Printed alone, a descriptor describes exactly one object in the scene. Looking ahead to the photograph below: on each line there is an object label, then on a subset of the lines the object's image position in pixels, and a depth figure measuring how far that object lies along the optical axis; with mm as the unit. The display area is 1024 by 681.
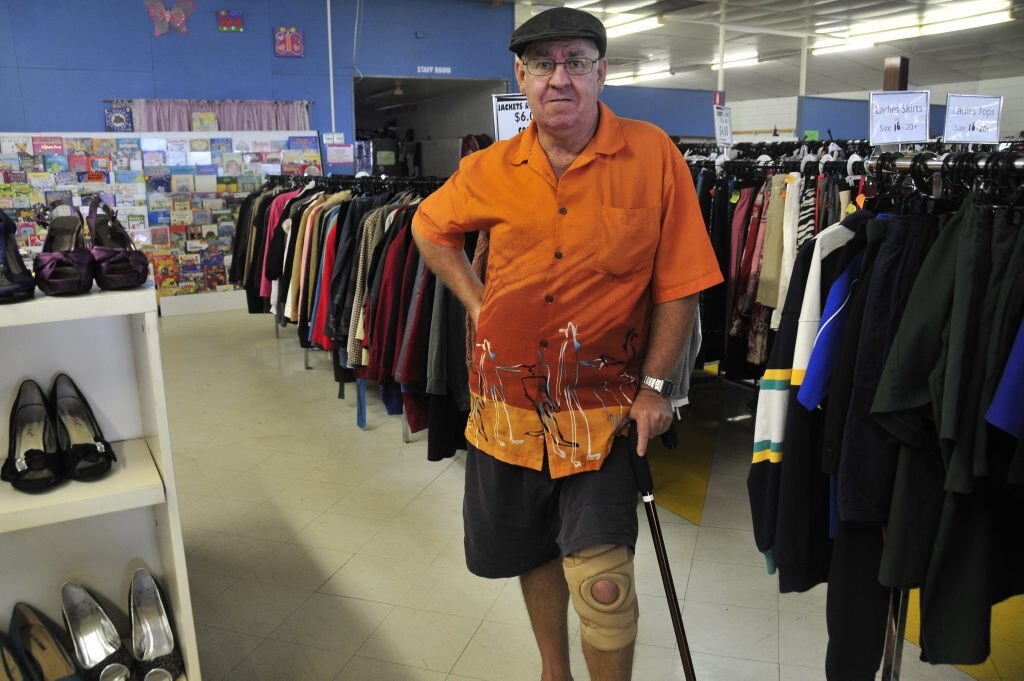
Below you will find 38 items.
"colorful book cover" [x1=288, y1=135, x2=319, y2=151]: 7875
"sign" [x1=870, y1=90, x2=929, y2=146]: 3717
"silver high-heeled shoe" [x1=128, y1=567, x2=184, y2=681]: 1625
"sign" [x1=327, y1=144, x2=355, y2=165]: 6254
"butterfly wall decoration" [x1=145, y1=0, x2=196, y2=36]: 7371
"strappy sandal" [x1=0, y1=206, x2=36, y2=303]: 1337
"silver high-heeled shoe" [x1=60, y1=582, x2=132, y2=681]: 1610
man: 1738
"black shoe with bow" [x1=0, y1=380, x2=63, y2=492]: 1478
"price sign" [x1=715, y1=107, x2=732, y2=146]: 4926
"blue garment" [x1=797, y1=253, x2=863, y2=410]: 1845
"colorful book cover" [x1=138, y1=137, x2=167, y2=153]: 7199
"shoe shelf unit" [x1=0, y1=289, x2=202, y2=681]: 1451
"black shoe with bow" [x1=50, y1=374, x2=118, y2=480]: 1530
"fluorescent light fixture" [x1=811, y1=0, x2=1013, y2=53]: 9656
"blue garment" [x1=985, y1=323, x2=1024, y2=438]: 1515
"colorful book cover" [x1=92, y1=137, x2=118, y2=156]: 7016
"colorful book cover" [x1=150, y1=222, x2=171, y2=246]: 7418
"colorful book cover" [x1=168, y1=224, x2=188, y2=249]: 7509
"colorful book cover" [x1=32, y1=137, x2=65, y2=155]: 6815
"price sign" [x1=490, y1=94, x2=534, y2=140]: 3215
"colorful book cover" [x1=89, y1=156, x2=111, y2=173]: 7018
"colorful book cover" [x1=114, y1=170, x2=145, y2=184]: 7148
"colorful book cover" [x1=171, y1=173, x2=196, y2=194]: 7391
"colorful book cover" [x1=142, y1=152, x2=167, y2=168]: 7230
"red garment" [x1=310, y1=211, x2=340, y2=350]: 4230
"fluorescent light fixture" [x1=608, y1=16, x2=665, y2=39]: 10256
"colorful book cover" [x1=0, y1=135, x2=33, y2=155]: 6705
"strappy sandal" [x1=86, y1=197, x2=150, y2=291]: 1461
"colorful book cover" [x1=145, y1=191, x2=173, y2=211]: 7336
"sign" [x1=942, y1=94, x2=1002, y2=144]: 4250
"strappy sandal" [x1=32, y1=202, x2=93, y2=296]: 1400
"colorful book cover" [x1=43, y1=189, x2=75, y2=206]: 6891
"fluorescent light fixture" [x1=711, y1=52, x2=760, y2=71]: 13594
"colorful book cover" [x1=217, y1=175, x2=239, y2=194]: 7599
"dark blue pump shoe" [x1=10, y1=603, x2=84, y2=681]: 1625
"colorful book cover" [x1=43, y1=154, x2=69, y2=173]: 6871
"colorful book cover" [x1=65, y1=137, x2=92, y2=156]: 6918
